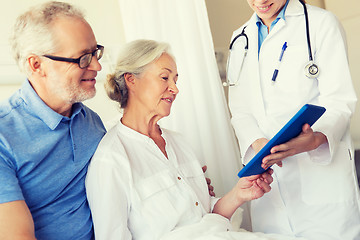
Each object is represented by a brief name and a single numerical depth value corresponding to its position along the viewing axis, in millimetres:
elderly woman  1284
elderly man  1180
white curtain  1999
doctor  1441
